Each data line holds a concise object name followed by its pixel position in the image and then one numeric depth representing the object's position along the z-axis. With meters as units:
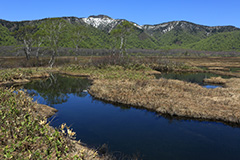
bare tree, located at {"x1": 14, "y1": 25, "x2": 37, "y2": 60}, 62.50
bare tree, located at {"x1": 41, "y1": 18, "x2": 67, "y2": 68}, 57.78
